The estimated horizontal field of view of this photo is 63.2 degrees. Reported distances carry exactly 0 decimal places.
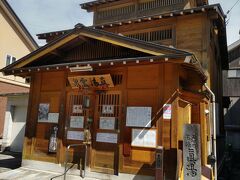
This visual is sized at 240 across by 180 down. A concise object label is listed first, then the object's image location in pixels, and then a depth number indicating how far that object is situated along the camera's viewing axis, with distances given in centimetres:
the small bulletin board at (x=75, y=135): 749
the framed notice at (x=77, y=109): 767
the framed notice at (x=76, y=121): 757
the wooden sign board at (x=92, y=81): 716
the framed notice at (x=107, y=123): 706
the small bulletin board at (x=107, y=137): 695
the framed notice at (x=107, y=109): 715
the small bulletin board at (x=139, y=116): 658
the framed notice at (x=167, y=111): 636
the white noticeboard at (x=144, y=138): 644
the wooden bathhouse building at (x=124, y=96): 638
